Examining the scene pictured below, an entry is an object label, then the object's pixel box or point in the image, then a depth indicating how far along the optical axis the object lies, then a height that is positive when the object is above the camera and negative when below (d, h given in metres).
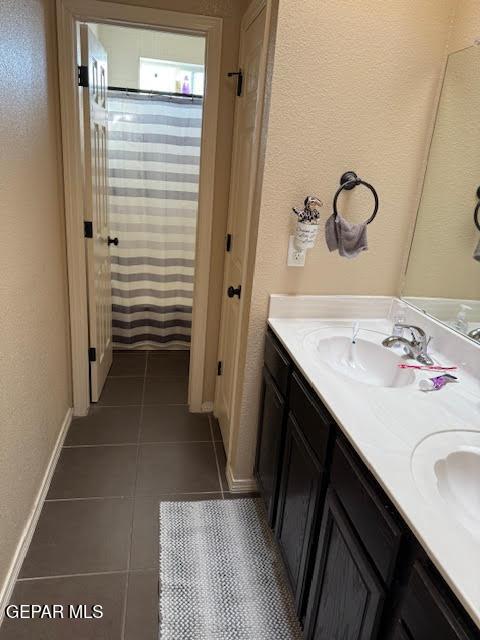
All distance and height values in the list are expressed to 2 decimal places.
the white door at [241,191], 1.91 -0.07
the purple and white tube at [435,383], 1.39 -0.55
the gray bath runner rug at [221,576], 1.57 -1.47
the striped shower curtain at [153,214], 3.18 -0.31
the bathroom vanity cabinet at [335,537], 0.86 -0.82
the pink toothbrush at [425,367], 1.54 -0.56
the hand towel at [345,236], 1.75 -0.18
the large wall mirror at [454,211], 1.61 -0.06
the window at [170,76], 3.21 +0.63
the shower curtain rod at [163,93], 3.09 +0.50
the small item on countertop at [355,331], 1.79 -0.54
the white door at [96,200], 2.40 -0.20
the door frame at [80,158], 2.17 +0.04
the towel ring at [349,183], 1.76 +0.01
